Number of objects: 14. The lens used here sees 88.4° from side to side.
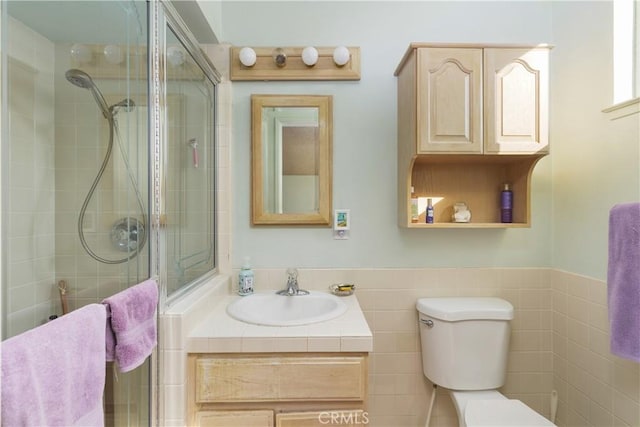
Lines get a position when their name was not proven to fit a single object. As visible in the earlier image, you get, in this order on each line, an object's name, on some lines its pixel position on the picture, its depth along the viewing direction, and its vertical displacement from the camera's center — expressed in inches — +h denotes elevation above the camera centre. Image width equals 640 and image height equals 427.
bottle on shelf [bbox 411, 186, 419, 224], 66.5 +0.0
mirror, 69.0 +10.6
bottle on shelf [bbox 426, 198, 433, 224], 65.5 -0.8
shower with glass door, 32.5 +5.7
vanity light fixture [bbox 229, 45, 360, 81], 68.6 +29.9
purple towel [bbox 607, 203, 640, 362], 45.9 -10.4
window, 55.1 +27.1
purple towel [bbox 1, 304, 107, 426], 22.8 -12.7
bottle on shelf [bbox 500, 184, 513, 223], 67.1 +1.0
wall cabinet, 58.2 +19.5
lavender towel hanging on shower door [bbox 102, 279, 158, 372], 34.0 -12.8
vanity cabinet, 45.8 -24.7
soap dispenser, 66.1 -14.5
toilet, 61.5 -26.2
